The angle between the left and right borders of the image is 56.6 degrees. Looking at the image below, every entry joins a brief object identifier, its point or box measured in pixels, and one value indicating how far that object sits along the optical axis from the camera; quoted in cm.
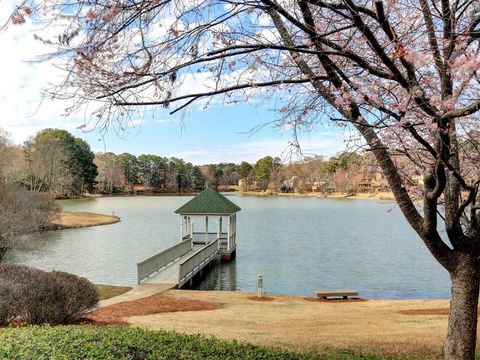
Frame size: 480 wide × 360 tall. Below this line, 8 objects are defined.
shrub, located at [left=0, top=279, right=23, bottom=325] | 761
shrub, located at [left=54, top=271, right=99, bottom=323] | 828
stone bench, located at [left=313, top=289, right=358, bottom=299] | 1545
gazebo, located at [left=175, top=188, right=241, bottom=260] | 2556
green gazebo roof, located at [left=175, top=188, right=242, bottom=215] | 2561
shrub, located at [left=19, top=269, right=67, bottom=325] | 769
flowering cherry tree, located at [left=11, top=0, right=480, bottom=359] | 358
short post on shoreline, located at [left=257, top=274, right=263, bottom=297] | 1529
